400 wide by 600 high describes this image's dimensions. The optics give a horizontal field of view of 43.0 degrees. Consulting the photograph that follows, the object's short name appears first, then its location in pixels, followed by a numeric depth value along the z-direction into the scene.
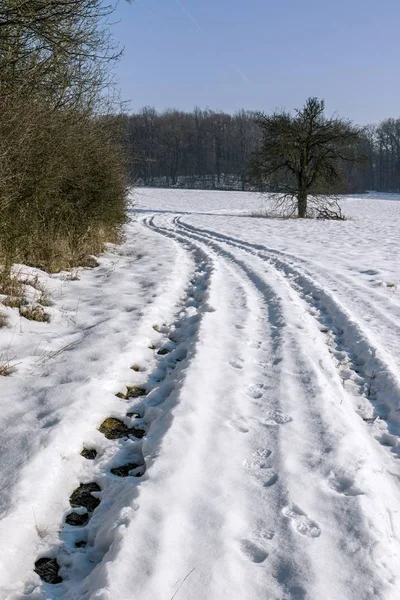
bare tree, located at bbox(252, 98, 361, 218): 26.23
